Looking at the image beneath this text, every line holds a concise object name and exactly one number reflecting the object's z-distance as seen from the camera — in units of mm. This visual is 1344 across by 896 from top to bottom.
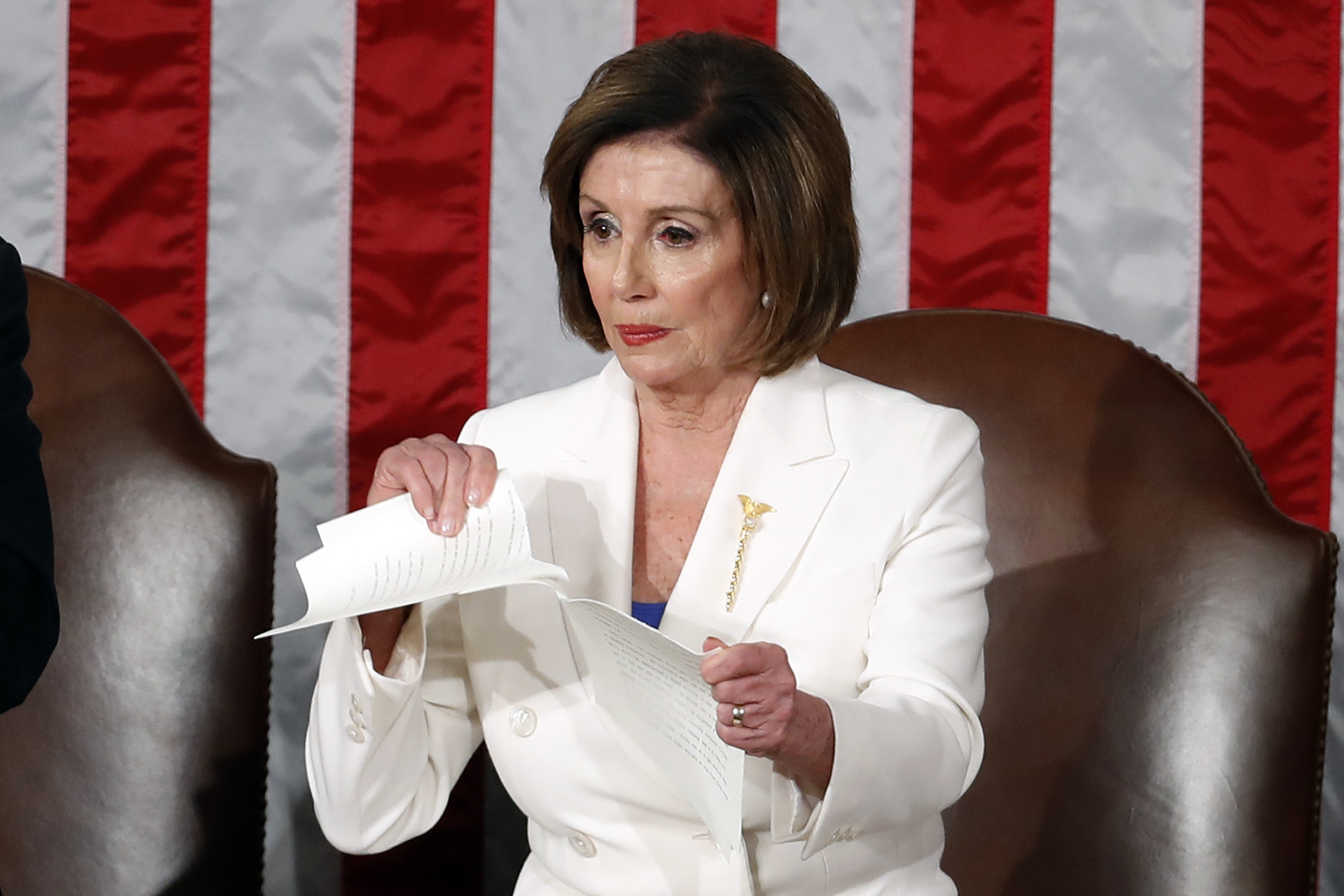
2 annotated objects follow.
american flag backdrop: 9630
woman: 9152
